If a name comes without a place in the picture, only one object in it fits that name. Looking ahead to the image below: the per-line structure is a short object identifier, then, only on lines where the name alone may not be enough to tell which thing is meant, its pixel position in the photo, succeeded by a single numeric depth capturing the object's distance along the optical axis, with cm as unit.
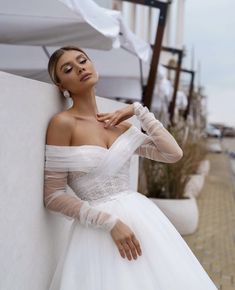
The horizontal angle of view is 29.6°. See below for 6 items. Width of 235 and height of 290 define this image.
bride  193
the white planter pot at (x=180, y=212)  565
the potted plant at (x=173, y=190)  568
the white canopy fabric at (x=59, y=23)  340
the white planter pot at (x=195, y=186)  732
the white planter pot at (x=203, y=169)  991
